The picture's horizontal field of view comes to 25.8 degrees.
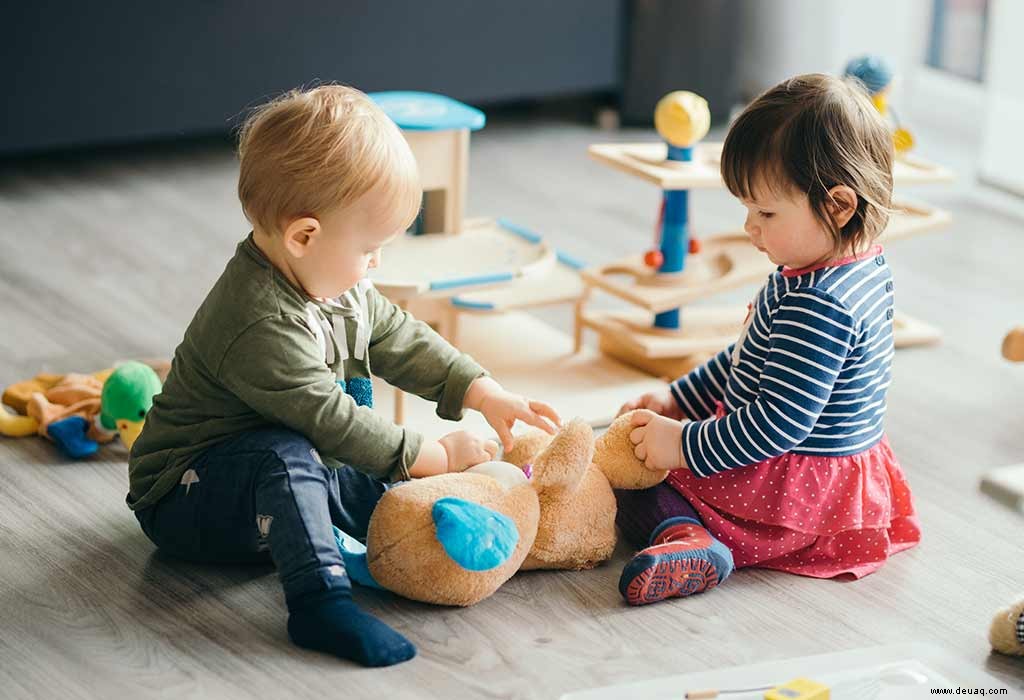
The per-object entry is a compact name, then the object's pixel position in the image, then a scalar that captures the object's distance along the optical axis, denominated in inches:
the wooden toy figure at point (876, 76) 110.2
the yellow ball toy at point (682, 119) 102.7
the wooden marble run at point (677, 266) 103.4
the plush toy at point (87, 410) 93.8
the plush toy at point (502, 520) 80.7
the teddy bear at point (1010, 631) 79.9
